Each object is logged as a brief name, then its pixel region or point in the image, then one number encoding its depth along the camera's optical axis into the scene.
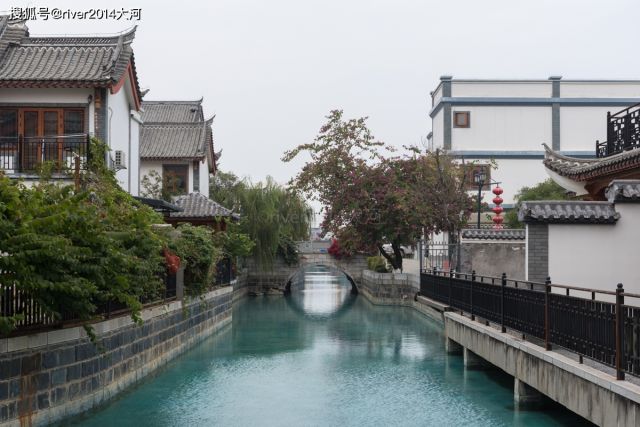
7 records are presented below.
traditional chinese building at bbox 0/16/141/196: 19.03
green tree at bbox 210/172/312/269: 39.44
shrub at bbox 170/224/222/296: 19.33
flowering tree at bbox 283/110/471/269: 32.41
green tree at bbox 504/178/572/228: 34.77
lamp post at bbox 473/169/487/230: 25.77
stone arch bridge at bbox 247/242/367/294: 43.47
